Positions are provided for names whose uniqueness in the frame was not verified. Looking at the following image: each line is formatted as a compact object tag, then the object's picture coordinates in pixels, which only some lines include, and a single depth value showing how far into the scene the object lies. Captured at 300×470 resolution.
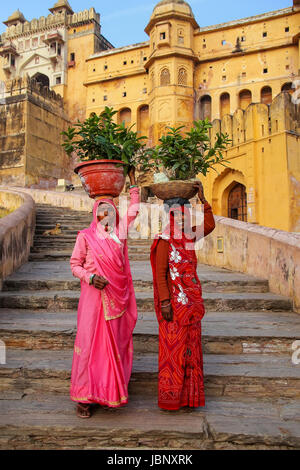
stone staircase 2.30
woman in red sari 2.51
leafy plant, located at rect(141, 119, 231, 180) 2.87
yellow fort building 28.64
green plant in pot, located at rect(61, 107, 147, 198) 2.84
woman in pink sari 2.46
